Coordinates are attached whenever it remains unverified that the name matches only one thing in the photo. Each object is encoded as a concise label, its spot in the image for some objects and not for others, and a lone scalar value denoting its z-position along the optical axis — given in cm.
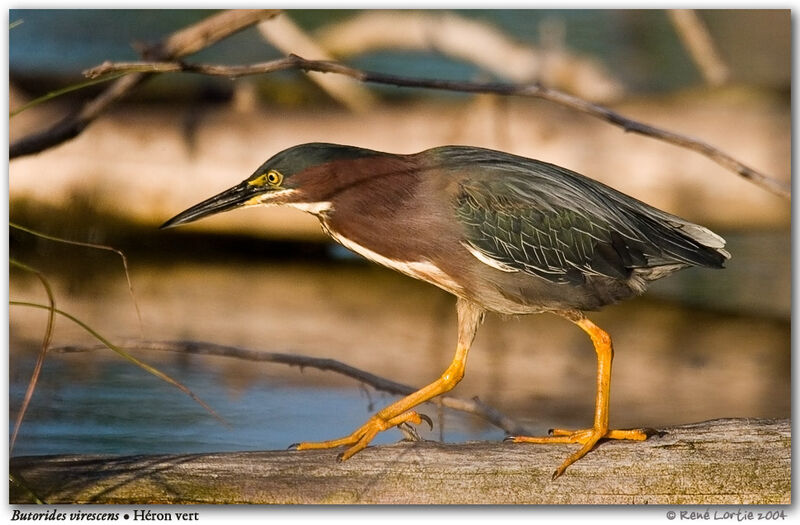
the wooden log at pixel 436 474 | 461
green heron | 467
